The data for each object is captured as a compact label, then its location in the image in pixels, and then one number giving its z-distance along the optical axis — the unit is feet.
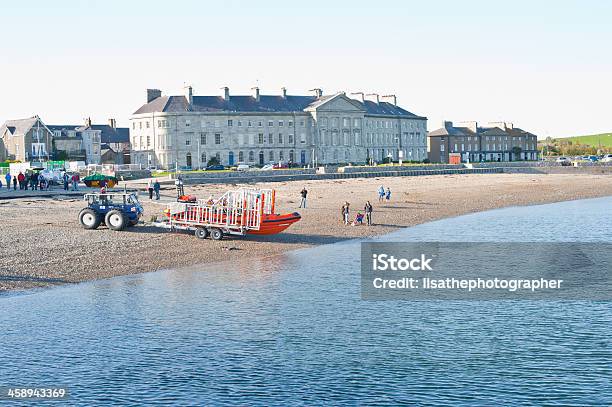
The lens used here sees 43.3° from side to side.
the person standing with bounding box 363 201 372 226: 166.09
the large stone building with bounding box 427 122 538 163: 565.53
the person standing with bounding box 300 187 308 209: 190.08
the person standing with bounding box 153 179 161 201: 200.25
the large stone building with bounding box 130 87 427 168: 404.36
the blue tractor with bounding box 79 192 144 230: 143.02
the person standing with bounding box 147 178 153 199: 203.30
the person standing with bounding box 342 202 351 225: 167.83
